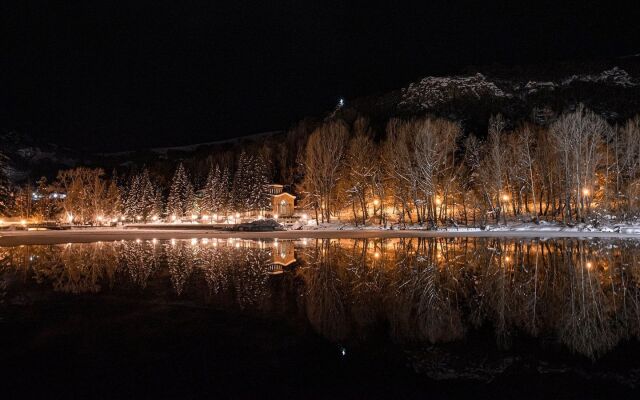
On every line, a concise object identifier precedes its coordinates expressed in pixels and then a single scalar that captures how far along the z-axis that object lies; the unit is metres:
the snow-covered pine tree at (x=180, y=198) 82.62
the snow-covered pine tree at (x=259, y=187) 75.62
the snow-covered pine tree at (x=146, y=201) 82.06
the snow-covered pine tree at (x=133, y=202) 82.19
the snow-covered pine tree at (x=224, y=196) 78.88
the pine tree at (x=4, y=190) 55.17
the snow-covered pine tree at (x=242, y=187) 76.54
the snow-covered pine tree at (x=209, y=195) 79.94
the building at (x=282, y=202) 89.00
